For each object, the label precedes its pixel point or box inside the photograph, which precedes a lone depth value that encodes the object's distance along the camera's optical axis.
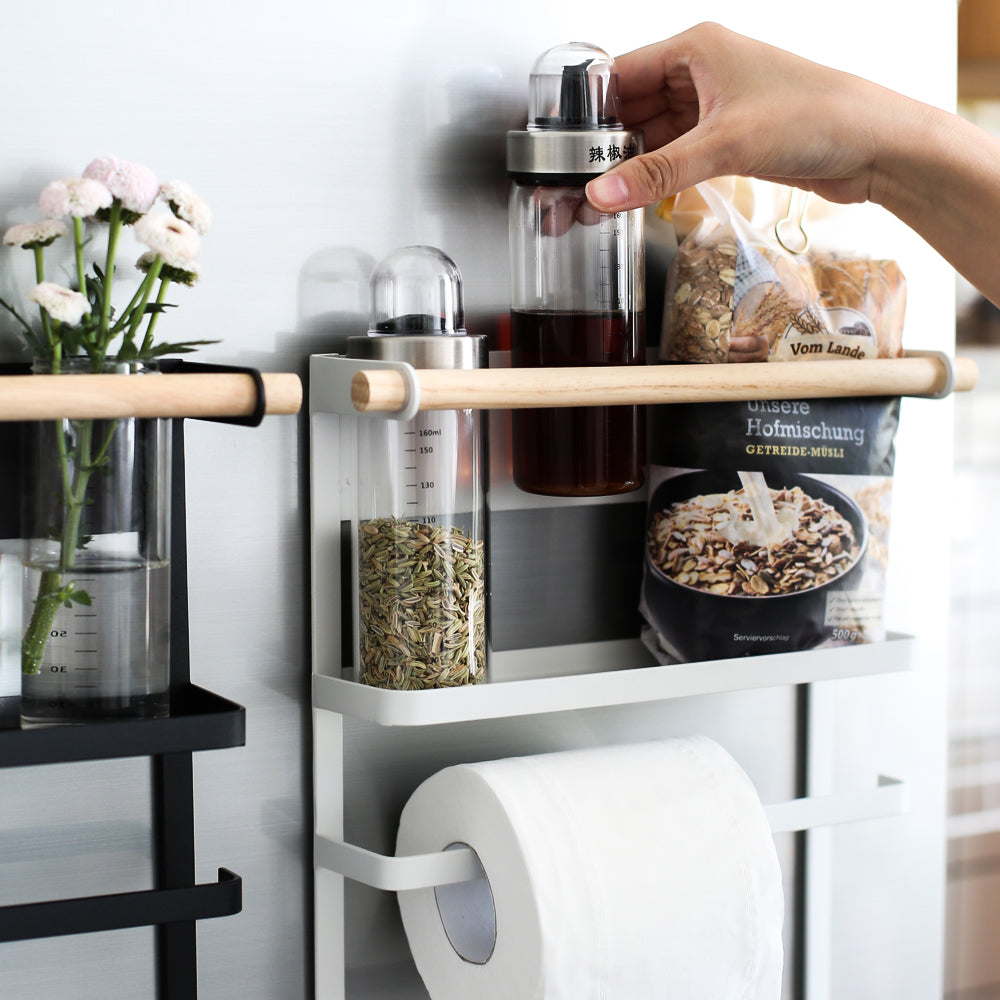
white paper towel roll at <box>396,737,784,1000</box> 1.03
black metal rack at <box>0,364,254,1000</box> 0.98
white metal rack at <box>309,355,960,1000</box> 1.05
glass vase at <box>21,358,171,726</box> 0.99
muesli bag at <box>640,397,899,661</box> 1.09
